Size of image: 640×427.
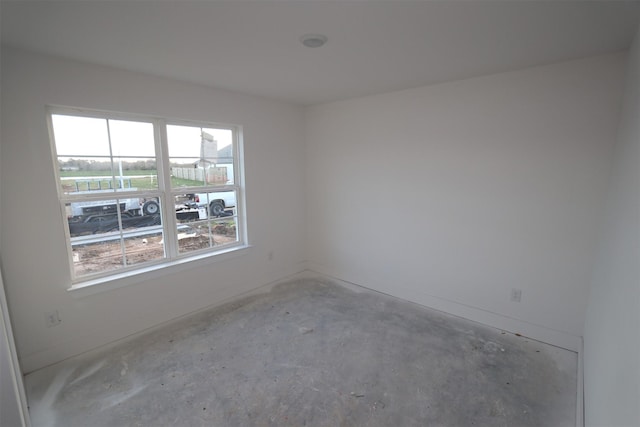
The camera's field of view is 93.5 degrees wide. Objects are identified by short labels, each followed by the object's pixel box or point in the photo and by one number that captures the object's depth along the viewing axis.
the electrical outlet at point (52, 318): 2.32
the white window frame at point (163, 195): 2.40
